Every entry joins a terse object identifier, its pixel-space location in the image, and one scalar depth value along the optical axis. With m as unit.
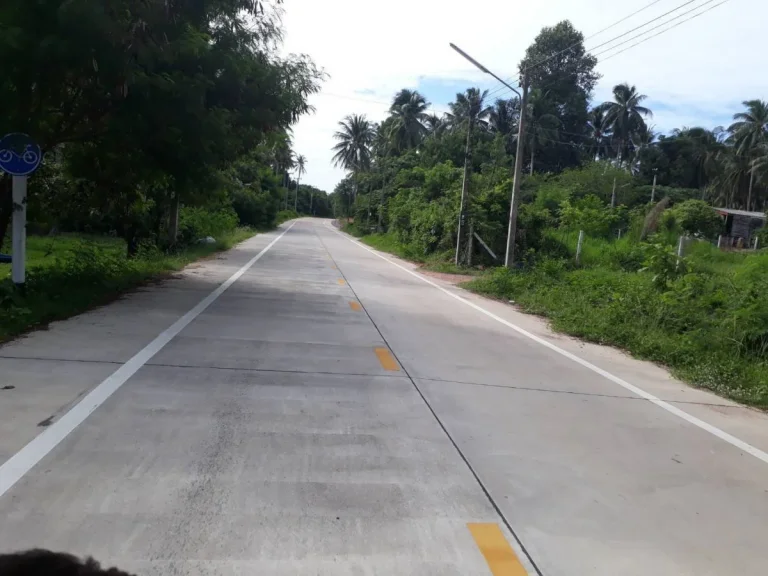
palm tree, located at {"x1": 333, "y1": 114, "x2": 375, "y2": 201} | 86.81
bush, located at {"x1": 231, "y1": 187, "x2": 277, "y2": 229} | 53.47
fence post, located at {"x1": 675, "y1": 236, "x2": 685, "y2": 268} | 15.90
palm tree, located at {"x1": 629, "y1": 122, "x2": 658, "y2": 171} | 73.81
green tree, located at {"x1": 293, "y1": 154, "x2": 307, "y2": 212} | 99.18
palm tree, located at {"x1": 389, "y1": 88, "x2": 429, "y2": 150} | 68.69
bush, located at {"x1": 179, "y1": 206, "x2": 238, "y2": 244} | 27.66
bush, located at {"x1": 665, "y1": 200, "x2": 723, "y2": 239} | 36.22
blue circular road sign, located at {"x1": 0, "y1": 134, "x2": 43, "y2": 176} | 9.72
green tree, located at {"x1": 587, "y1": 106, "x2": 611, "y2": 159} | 72.38
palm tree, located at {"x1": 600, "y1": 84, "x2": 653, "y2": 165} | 71.62
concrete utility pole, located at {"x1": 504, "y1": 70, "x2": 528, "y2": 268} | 20.28
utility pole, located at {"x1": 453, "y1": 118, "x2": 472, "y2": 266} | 26.71
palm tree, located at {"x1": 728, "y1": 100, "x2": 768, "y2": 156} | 65.88
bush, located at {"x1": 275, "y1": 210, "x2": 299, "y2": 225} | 87.68
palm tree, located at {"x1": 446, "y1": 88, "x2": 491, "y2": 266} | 63.33
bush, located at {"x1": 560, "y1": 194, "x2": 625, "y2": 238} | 30.28
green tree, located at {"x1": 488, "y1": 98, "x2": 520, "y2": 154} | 66.62
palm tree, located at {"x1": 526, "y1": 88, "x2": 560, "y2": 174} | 61.44
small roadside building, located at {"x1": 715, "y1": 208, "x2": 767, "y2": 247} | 49.97
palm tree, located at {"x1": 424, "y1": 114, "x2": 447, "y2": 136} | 71.51
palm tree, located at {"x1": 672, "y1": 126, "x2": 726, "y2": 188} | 73.88
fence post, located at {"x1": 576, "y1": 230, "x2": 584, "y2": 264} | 22.62
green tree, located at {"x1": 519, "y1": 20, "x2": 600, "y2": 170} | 62.84
